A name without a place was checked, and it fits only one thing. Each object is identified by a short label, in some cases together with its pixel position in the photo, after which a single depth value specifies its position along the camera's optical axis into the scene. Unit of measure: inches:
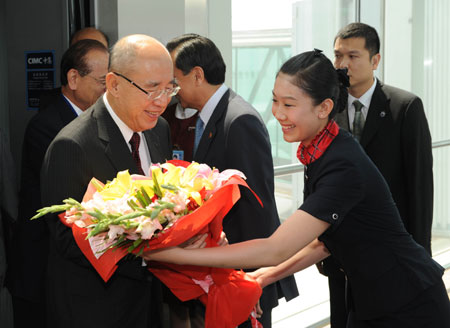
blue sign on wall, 140.5
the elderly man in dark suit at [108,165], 80.7
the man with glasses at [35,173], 120.3
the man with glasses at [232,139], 109.3
